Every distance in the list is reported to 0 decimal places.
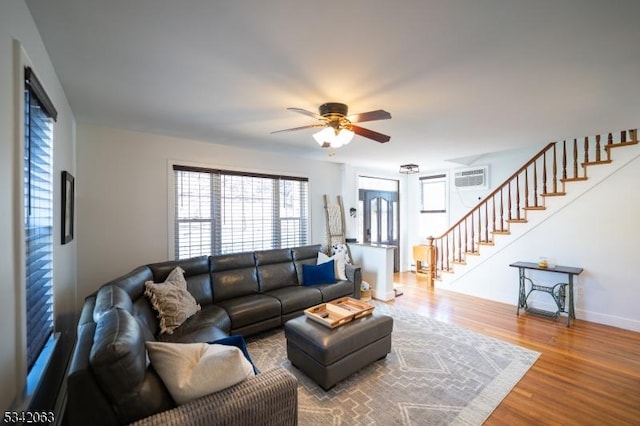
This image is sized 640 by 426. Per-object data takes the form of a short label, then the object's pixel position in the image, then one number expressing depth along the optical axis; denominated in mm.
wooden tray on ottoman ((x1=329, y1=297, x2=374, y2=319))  2665
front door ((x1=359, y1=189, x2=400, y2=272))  6145
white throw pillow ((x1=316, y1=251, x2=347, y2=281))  4152
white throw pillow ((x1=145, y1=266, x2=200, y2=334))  2502
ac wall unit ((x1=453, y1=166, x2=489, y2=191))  5427
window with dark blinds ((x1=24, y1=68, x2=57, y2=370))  1461
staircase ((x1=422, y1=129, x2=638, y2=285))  3804
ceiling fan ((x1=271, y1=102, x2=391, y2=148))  2352
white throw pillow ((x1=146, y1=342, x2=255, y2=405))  1268
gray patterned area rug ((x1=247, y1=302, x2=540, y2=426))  2002
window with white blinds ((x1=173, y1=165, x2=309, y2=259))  3719
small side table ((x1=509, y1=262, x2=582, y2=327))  3639
